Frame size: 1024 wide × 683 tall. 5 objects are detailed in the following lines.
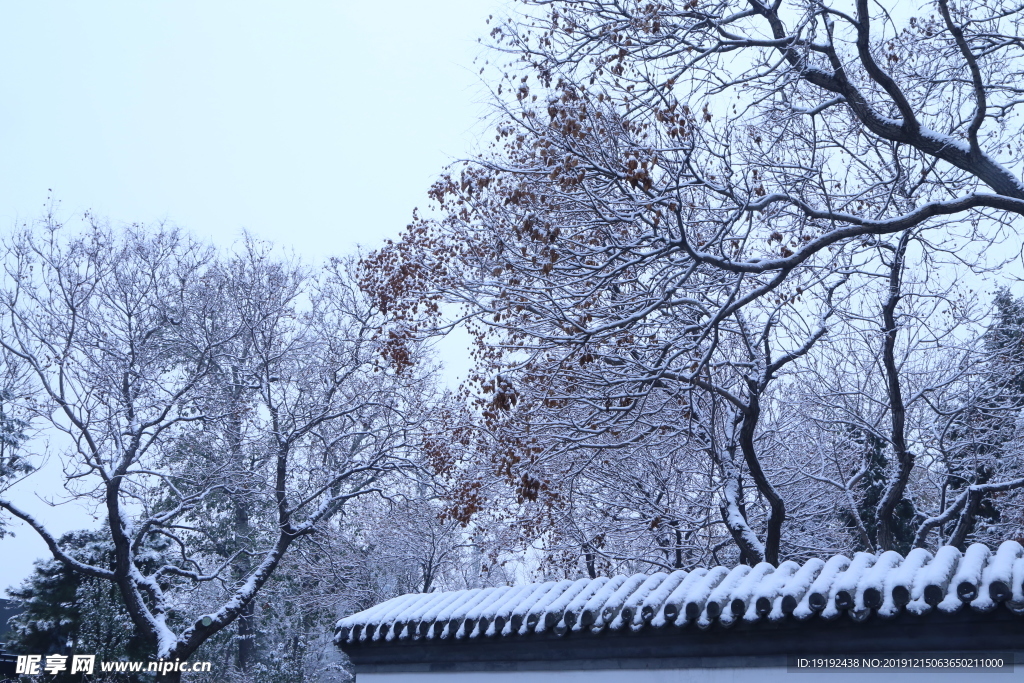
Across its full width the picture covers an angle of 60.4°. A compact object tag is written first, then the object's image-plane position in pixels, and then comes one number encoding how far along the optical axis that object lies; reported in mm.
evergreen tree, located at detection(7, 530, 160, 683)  18609
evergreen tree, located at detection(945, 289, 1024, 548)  12789
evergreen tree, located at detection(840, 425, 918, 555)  13797
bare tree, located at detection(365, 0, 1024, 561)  7512
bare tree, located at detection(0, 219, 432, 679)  15836
